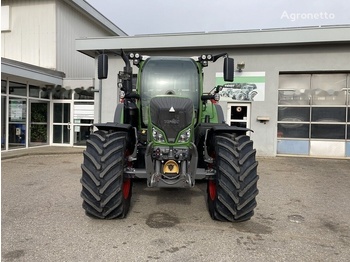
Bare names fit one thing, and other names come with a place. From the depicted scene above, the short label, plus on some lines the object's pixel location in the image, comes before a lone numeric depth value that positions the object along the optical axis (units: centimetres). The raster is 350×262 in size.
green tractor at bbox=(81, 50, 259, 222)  387
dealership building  1027
